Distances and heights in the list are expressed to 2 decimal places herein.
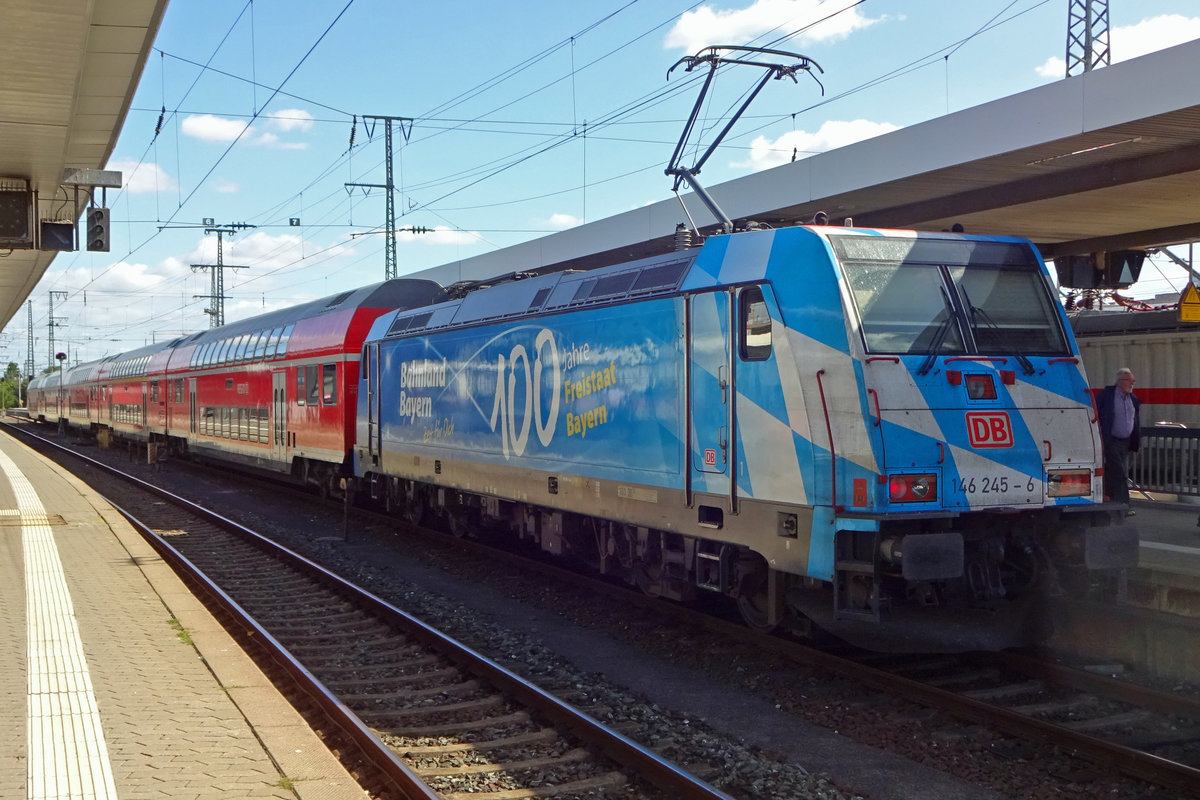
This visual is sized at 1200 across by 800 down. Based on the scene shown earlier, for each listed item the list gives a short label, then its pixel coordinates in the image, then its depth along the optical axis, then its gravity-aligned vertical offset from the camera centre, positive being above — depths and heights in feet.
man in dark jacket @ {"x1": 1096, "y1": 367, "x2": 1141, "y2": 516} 34.09 -0.93
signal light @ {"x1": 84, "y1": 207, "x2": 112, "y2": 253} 57.47 +9.57
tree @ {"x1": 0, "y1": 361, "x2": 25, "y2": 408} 409.49 +5.88
